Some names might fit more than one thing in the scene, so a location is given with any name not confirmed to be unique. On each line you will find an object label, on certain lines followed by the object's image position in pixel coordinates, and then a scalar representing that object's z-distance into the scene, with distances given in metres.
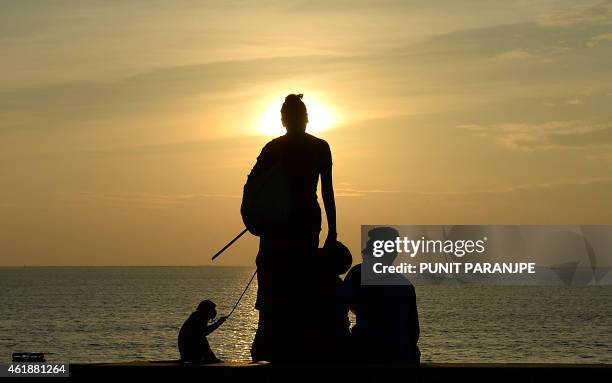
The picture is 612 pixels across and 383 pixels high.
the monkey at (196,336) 14.62
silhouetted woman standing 8.37
